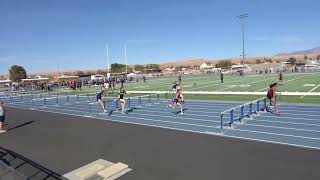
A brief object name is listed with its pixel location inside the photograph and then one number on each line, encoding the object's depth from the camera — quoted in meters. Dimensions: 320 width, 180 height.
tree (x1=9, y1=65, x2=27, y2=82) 68.07
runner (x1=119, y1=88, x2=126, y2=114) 12.82
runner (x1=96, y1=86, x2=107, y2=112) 13.82
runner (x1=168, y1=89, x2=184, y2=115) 12.34
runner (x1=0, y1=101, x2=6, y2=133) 10.85
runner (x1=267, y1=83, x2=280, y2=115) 11.19
